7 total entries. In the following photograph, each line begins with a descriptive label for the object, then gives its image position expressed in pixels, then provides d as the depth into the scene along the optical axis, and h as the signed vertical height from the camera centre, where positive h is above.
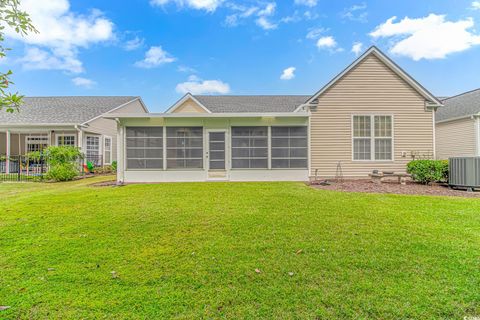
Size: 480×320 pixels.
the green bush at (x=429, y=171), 9.28 -0.37
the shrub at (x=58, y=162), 11.87 -0.08
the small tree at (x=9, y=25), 1.87 +1.08
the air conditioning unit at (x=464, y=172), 8.09 -0.38
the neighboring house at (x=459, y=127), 13.55 +2.07
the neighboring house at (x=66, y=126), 14.91 +2.17
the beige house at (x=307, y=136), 10.68 +1.11
